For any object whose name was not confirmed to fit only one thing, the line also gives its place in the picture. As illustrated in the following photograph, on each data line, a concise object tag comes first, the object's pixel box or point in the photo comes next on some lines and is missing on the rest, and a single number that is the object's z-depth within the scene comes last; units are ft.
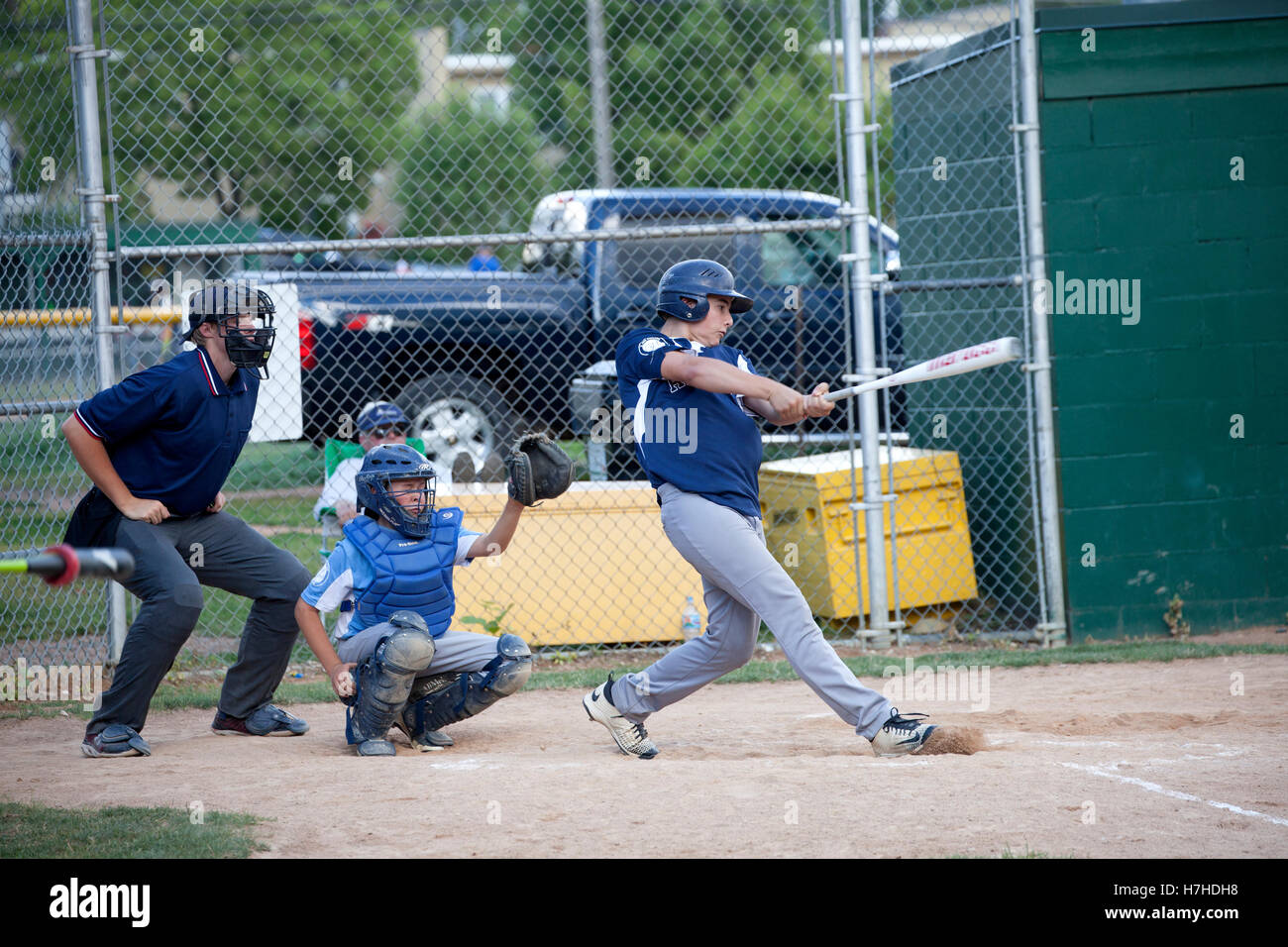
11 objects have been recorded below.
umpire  34.12
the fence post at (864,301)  46.24
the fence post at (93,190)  42.78
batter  31.89
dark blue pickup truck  62.95
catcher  33.65
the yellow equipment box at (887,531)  48.78
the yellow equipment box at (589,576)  48.01
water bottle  47.91
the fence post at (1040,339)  47.47
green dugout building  48.37
